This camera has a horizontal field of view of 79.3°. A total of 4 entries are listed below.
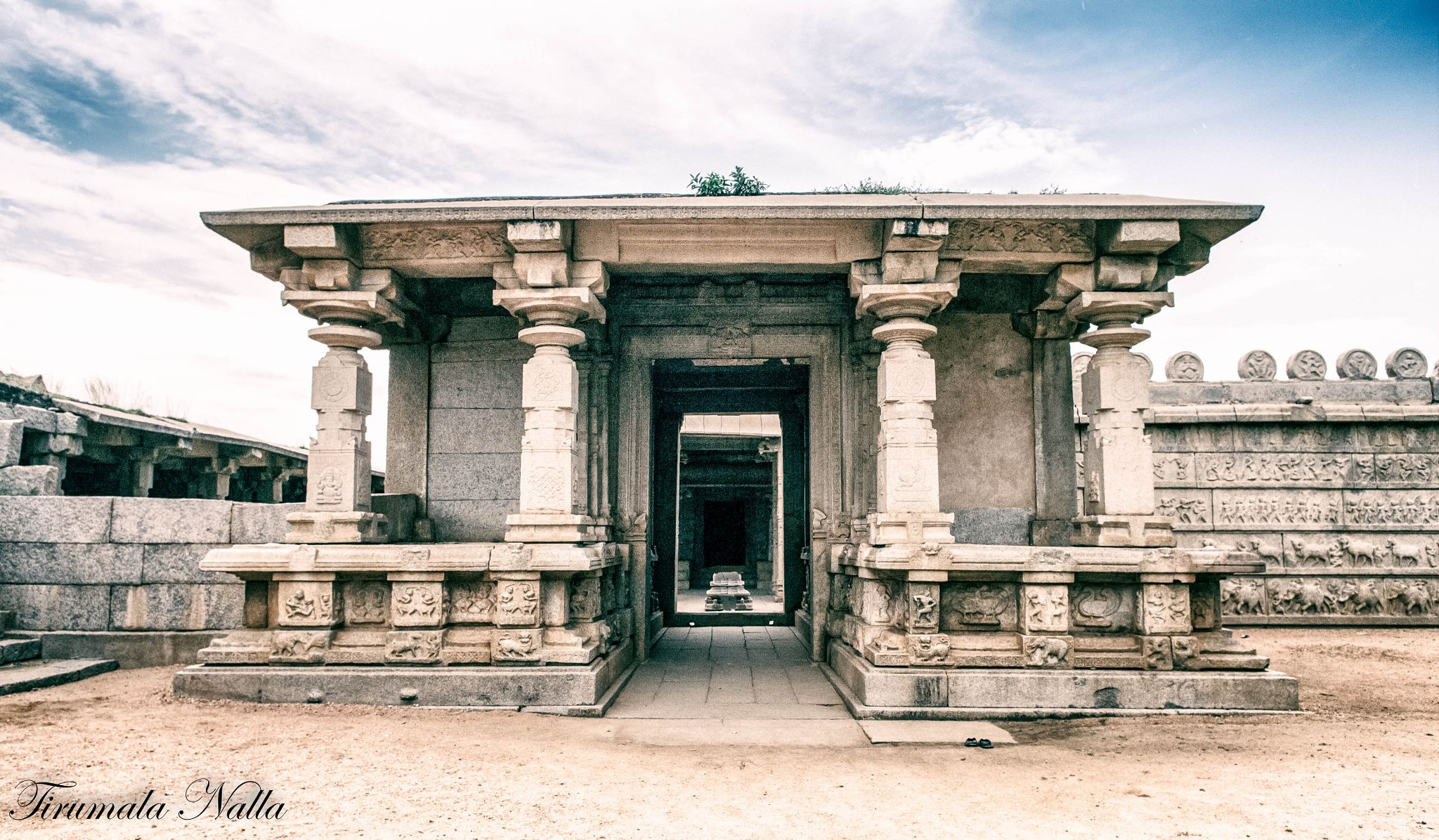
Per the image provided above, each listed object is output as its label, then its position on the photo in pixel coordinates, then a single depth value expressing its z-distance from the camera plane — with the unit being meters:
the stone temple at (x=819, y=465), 6.41
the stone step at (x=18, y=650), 7.70
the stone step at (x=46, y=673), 6.93
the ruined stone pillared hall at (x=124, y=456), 9.69
